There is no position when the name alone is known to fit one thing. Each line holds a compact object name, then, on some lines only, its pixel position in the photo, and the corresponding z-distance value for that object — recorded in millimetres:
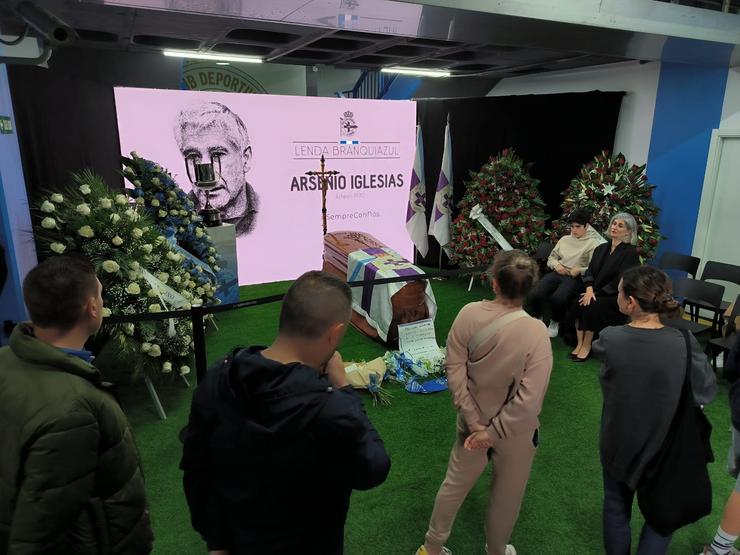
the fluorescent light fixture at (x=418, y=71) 6730
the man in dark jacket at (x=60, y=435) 1224
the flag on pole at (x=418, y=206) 7441
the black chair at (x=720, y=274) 4750
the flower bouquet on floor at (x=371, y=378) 3795
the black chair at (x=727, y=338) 3592
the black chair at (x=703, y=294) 4363
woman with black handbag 1723
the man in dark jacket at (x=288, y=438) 1096
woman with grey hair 4324
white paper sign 4270
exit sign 3388
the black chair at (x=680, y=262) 5156
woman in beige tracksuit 1812
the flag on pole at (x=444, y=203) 7180
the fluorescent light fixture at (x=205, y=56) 5645
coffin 4574
